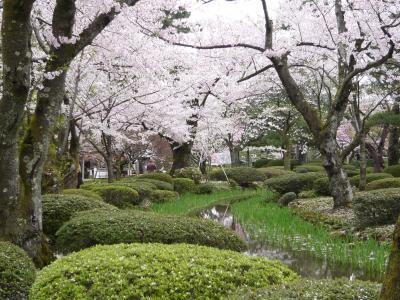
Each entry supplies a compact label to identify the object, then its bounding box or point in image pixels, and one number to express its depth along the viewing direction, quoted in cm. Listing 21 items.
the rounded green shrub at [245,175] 2034
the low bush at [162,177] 1742
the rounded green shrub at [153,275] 331
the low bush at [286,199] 1309
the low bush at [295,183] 1450
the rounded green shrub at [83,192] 1010
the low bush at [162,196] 1401
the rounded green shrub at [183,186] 1741
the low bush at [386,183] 1196
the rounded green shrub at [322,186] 1343
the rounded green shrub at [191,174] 1909
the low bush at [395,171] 1775
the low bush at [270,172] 2167
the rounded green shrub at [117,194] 1185
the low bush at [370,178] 1481
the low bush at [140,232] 528
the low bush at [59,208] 693
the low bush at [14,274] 394
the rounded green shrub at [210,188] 1736
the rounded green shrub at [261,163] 3213
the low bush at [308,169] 2173
